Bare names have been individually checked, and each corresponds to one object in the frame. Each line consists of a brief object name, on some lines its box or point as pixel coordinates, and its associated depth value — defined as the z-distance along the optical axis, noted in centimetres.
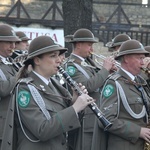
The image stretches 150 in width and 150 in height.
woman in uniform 914
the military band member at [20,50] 1377
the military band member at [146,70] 1226
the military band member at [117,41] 1686
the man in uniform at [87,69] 1395
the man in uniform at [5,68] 1260
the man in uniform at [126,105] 1063
